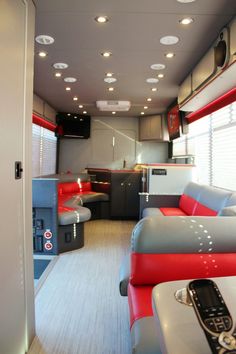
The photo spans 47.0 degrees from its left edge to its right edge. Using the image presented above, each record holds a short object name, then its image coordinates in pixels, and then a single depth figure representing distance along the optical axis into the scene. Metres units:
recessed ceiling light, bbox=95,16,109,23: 2.53
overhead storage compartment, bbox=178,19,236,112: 2.58
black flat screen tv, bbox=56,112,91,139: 7.54
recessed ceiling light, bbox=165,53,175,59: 3.42
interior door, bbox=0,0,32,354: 1.61
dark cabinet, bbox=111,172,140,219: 6.25
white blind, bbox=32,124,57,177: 5.91
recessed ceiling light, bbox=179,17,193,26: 2.54
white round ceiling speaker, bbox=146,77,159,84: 4.46
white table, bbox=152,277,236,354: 0.76
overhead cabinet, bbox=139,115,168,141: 7.12
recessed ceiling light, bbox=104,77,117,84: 4.48
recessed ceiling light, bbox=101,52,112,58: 3.41
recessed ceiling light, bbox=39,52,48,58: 3.41
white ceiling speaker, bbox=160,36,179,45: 2.93
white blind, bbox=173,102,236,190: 3.84
